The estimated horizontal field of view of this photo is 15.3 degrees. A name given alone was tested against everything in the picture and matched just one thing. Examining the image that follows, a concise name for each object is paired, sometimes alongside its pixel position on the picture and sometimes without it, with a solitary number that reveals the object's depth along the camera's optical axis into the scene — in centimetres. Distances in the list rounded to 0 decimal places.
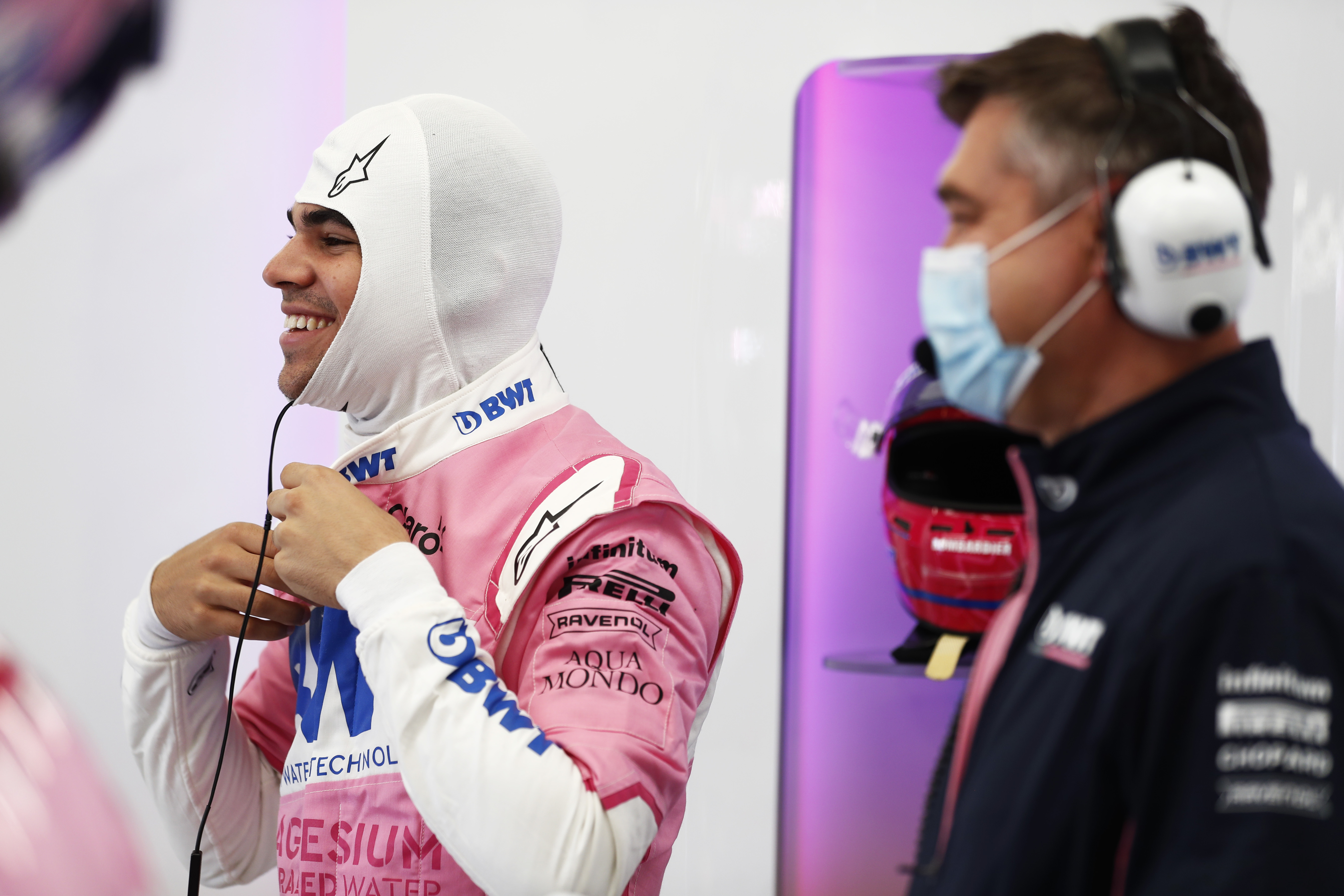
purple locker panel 440
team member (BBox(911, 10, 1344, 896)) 333
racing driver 359
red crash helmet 419
